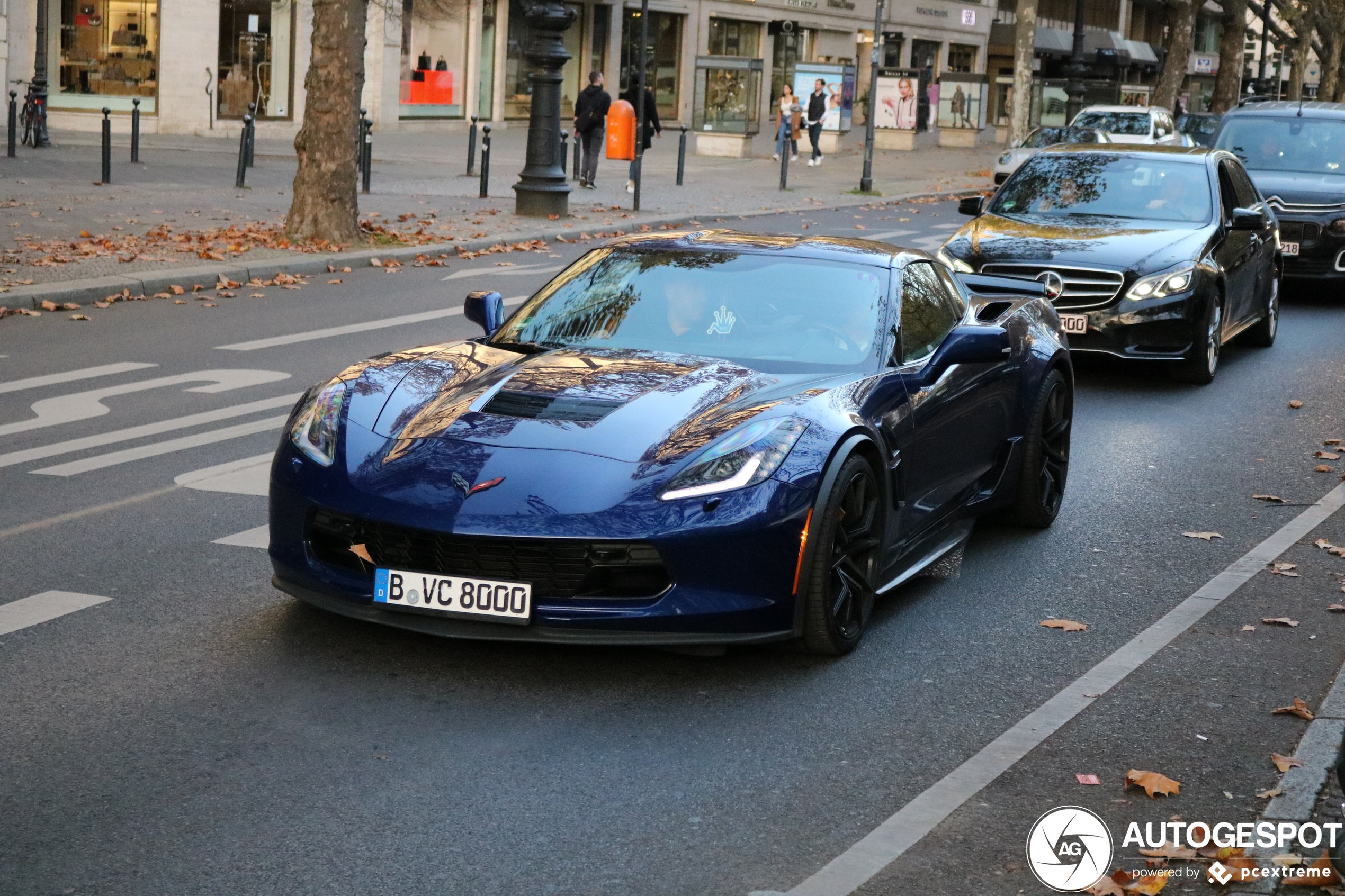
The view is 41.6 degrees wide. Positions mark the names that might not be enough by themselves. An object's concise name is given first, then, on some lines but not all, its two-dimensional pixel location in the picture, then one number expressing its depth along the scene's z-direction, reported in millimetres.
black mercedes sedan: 11805
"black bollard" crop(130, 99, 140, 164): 27016
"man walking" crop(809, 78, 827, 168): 38531
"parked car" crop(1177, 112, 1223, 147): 39281
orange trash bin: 30094
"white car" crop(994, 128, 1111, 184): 29828
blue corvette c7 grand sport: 5227
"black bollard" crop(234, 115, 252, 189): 24141
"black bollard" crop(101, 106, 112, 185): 22773
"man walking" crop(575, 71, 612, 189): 27203
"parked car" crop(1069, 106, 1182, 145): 31922
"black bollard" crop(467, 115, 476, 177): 28594
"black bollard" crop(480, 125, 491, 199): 24703
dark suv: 17672
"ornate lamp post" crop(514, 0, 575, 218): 22422
